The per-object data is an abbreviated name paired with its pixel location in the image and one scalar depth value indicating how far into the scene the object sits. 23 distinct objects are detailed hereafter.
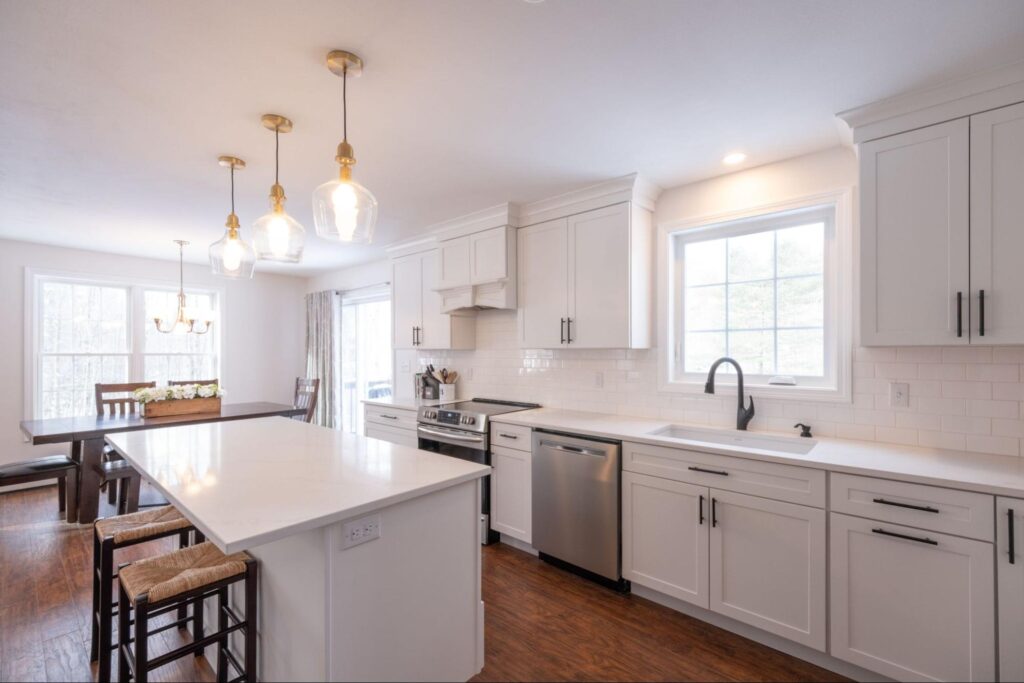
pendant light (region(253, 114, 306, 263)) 2.02
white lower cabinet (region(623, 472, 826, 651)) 1.98
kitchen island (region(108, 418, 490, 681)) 1.35
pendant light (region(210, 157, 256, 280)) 2.35
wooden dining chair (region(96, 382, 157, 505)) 3.59
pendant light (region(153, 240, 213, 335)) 4.57
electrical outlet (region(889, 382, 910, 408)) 2.25
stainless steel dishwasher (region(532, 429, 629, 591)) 2.60
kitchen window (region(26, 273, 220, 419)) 4.65
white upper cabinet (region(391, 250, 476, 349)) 4.08
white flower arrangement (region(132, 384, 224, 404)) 3.88
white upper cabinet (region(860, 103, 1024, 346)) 1.80
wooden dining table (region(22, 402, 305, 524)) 3.20
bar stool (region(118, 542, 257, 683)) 1.43
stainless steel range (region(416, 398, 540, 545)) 3.23
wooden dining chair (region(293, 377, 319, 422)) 4.78
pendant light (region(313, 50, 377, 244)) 1.71
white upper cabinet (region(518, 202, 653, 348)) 2.97
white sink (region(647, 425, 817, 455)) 2.42
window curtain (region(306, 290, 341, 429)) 5.88
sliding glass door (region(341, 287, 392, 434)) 5.63
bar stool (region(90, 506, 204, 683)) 1.62
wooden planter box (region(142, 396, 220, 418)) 3.91
